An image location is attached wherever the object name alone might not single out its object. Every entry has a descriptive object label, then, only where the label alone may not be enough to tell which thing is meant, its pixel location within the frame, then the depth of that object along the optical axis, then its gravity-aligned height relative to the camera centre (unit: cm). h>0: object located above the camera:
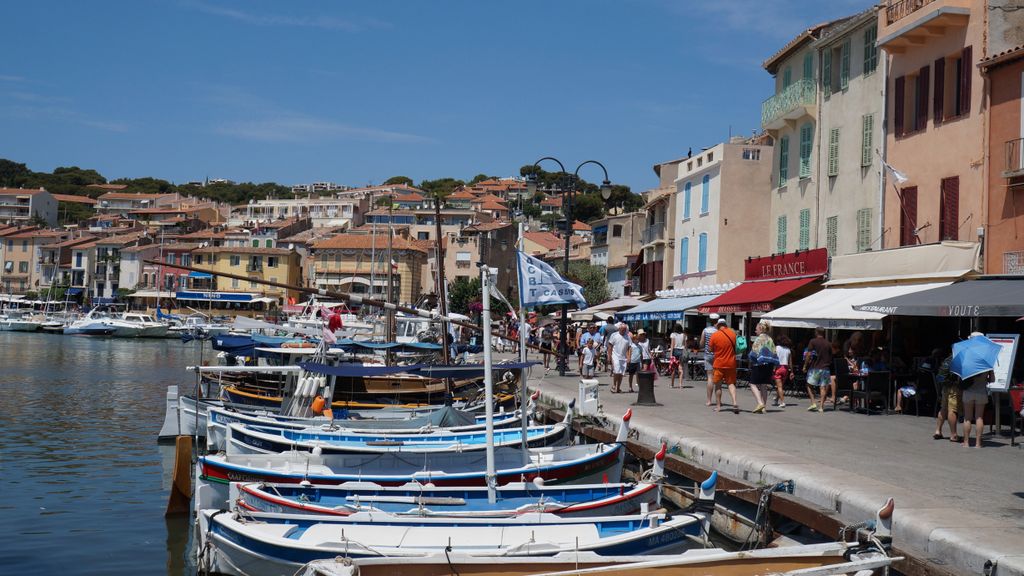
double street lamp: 3172 +428
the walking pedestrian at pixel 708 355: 2262 -53
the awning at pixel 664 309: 3399 +78
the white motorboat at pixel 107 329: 9712 -160
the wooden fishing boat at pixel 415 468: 1481 -224
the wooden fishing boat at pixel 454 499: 1248 -226
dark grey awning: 1806 +77
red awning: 2992 +118
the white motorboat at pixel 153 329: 9675 -149
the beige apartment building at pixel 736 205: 4200 +542
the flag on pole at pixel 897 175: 2670 +437
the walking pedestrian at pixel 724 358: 2031 -49
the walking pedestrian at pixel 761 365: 2102 -62
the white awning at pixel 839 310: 2210 +66
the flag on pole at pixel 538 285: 1703 +73
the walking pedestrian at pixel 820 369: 2131 -67
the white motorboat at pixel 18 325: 10331 -166
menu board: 1514 -31
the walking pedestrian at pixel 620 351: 2617 -54
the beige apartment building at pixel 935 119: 2402 +567
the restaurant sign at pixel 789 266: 3111 +232
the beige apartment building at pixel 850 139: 2964 +616
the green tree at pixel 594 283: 7731 +359
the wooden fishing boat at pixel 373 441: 1703 -213
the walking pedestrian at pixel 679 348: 3060 -50
